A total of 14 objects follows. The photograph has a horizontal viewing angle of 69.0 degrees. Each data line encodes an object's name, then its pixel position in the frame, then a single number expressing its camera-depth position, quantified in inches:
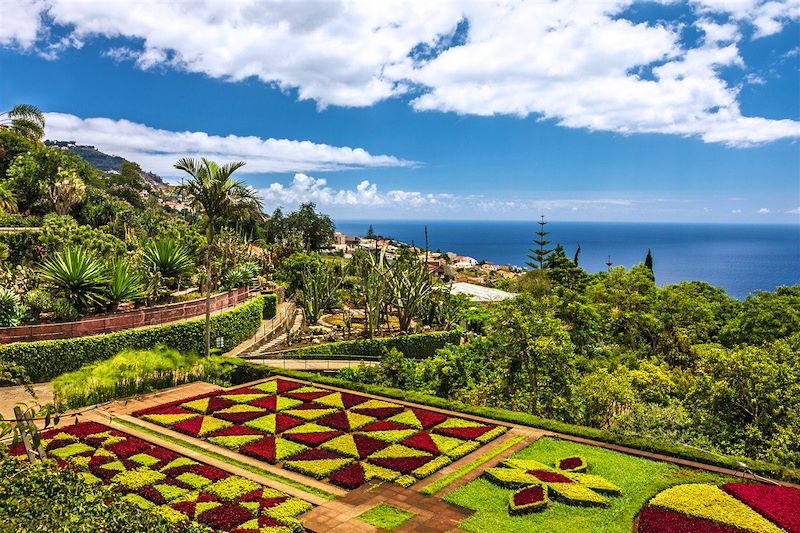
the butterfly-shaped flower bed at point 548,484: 468.6
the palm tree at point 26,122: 1311.5
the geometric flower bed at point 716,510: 426.3
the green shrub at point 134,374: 725.3
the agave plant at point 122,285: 982.4
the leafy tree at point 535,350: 755.0
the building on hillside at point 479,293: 1827.0
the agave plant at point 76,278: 929.5
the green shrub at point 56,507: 238.5
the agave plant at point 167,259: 1136.2
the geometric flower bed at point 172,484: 429.1
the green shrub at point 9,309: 872.9
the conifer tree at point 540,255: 2455.2
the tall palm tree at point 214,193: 910.4
